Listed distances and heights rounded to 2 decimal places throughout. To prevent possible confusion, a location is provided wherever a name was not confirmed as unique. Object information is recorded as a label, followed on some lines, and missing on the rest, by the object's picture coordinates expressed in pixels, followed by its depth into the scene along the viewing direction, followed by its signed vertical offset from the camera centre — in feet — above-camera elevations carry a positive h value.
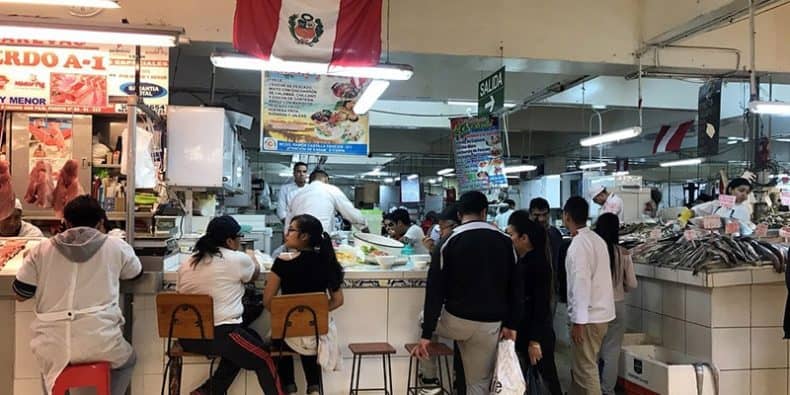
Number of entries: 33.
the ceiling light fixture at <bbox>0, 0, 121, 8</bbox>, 11.87 +3.92
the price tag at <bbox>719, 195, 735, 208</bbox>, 18.78 +0.03
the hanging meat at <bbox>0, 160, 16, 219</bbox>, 15.20 -0.04
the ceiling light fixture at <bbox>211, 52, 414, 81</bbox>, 14.71 +3.36
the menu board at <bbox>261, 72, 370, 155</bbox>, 20.43 +2.88
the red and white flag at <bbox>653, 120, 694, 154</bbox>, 35.53 +3.94
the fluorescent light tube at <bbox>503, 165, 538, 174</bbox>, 42.99 +2.31
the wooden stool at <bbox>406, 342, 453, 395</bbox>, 13.16 -4.15
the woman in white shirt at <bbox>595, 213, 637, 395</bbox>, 15.58 -2.43
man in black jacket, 12.04 -2.02
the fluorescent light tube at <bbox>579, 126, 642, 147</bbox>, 24.59 +2.92
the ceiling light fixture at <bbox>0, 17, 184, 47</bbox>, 12.65 +3.61
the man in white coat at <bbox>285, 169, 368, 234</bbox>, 20.29 -0.20
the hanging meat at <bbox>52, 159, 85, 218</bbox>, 15.84 +0.20
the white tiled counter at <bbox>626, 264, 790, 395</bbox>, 14.58 -3.16
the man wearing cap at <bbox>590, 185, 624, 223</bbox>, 31.55 -0.04
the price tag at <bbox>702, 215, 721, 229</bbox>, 17.32 -0.61
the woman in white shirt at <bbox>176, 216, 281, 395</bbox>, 12.30 -2.02
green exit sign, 19.39 +3.68
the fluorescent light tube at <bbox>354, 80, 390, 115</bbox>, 16.29 +3.09
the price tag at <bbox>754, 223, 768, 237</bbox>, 17.56 -0.84
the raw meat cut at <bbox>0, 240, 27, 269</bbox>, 13.25 -1.32
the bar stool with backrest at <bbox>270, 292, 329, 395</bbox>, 12.20 -2.50
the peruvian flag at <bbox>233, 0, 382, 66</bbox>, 14.58 +4.24
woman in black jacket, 13.51 -2.04
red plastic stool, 11.27 -3.60
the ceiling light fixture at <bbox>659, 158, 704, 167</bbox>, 45.06 +3.13
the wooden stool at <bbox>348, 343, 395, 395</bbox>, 13.34 -3.70
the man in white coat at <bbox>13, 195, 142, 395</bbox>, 11.29 -2.06
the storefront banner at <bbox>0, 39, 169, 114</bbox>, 17.19 +3.53
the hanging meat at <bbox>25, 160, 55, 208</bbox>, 15.85 +0.13
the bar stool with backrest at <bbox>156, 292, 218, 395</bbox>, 11.95 -2.50
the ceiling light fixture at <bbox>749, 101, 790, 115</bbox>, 18.49 +3.11
